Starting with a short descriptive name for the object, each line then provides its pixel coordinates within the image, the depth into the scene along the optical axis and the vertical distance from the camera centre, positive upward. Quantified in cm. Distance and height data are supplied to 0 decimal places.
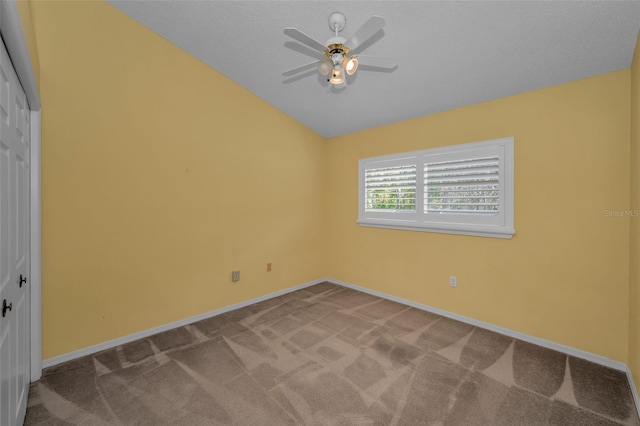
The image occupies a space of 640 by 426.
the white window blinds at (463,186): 292 +30
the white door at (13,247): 135 -21
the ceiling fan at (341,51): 163 +109
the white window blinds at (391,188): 363 +34
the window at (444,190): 286 +27
